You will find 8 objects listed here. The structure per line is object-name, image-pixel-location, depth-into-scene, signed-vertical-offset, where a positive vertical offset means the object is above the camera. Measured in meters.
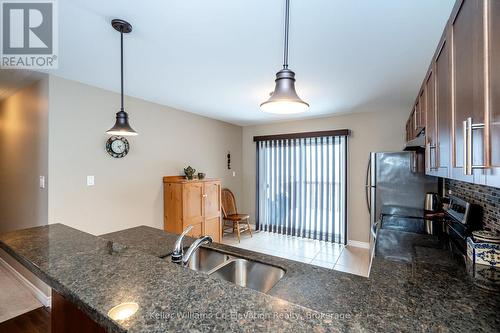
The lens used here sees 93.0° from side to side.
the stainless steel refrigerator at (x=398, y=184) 2.97 -0.23
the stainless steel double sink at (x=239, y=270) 1.27 -0.59
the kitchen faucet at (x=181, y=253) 1.19 -0.44
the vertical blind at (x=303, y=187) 4.23 -0.38
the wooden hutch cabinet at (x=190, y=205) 3.38 -0.57
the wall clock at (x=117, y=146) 2.87 +0.26
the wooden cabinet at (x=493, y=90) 0.63 +0.21
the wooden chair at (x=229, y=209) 4.57 -0.85
